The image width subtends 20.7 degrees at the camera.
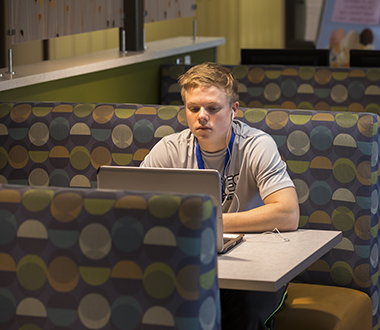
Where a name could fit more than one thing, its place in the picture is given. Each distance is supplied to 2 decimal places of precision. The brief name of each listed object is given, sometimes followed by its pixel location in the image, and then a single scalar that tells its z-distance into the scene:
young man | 3.46
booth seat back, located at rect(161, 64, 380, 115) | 6.46
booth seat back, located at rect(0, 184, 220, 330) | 2.17
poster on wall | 12.08
